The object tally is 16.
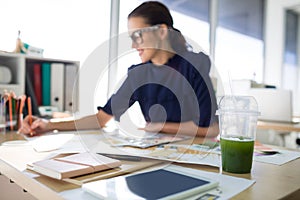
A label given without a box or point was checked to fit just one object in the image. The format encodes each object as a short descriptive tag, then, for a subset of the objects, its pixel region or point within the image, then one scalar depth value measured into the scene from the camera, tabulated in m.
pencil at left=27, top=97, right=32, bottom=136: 0.99
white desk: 0.42
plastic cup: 0.55
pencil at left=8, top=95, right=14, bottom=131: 1.03
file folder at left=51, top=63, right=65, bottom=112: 1.45
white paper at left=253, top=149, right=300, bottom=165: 0.65
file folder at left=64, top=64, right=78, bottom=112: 1.49
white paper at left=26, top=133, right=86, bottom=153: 0.70
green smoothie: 0.55
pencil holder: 1.00
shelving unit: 1.31
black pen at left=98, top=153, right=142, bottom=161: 0.61
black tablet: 0.38
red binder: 1.40
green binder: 1.42
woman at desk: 1.00
